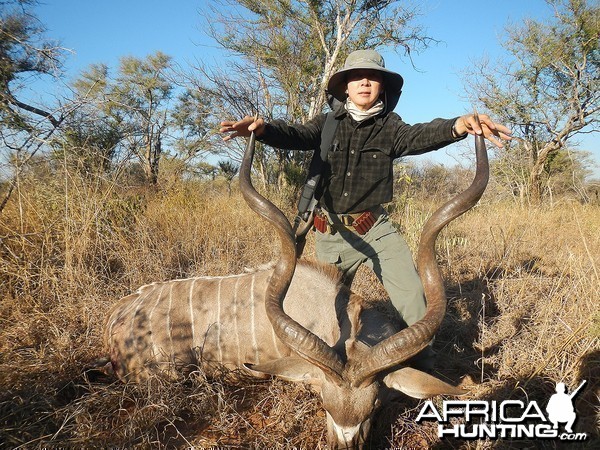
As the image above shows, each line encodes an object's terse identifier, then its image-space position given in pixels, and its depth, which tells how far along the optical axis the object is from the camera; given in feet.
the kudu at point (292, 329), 5.67
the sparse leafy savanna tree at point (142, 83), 35.39
